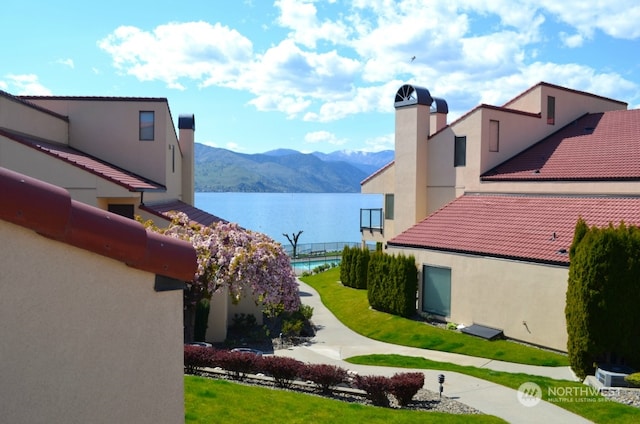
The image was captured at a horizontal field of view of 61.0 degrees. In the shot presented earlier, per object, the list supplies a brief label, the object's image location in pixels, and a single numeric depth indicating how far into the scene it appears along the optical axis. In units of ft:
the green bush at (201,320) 70.74
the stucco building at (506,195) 69.46
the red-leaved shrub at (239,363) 48.70
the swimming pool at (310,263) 169.51
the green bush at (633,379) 46.93
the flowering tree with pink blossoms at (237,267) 59.26
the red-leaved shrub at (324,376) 46.09
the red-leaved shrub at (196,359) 49.90
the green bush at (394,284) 83.25
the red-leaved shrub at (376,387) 44.43
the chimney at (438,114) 113.70
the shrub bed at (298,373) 44.52
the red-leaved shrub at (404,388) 44.21
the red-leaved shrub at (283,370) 47.01
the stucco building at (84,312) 15.19
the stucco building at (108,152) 70.13
